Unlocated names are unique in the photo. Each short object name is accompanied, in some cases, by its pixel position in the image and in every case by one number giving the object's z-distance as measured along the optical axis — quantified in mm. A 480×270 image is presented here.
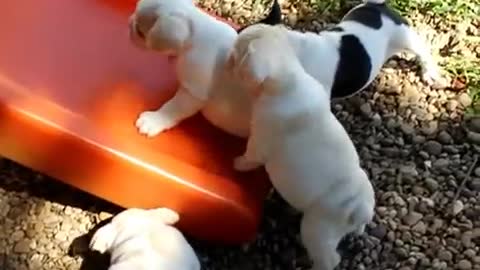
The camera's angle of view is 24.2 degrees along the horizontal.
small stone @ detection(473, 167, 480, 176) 2191
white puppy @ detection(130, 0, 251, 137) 1883
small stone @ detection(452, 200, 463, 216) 2117
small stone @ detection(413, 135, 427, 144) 2248
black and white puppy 2012
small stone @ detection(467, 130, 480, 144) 2252
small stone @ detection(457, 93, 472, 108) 2326
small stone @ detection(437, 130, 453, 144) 2246
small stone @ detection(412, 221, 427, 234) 2088
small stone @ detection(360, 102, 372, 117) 2289
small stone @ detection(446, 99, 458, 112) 2316
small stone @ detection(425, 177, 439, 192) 2158
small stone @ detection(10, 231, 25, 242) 2027
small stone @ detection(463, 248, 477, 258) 2047
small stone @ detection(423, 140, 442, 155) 2225
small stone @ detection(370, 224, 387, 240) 2074
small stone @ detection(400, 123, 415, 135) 2266
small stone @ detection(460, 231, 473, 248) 2063
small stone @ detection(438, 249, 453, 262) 2043
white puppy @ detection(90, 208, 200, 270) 1848
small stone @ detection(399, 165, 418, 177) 2181
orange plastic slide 1939
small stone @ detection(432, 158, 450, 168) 2199
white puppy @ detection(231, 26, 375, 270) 1813
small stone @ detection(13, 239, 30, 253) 2012
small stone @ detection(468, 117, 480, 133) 2277
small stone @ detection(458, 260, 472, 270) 2025
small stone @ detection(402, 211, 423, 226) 2100
